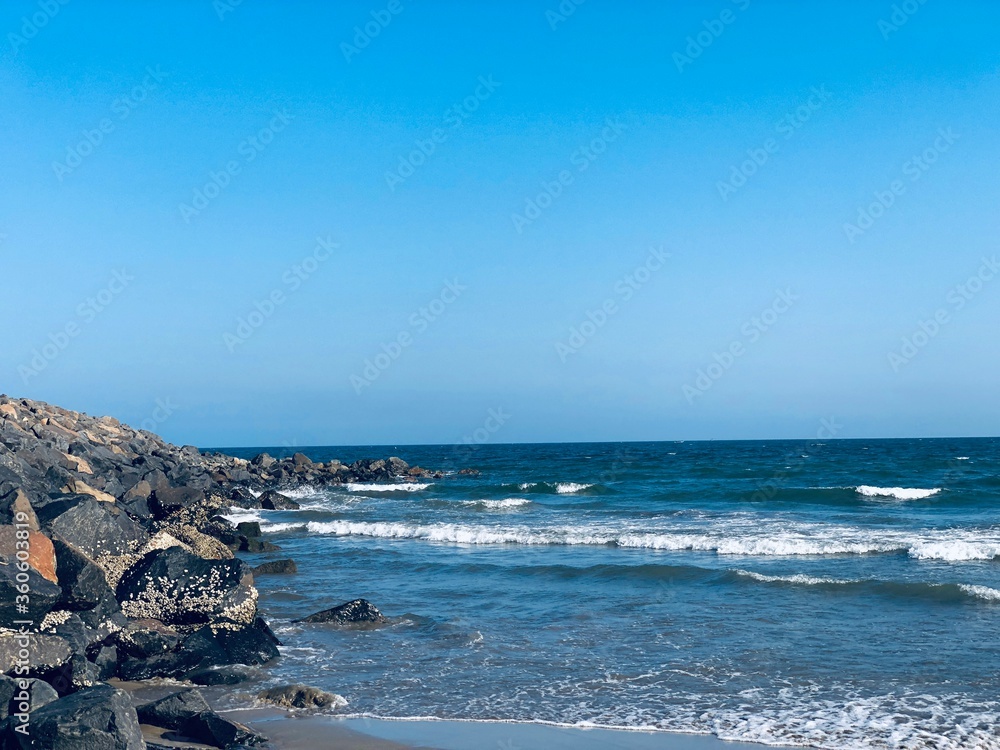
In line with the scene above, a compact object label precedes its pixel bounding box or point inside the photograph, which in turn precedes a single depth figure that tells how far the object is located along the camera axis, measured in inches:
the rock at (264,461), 1934.8
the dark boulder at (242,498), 1256.8
